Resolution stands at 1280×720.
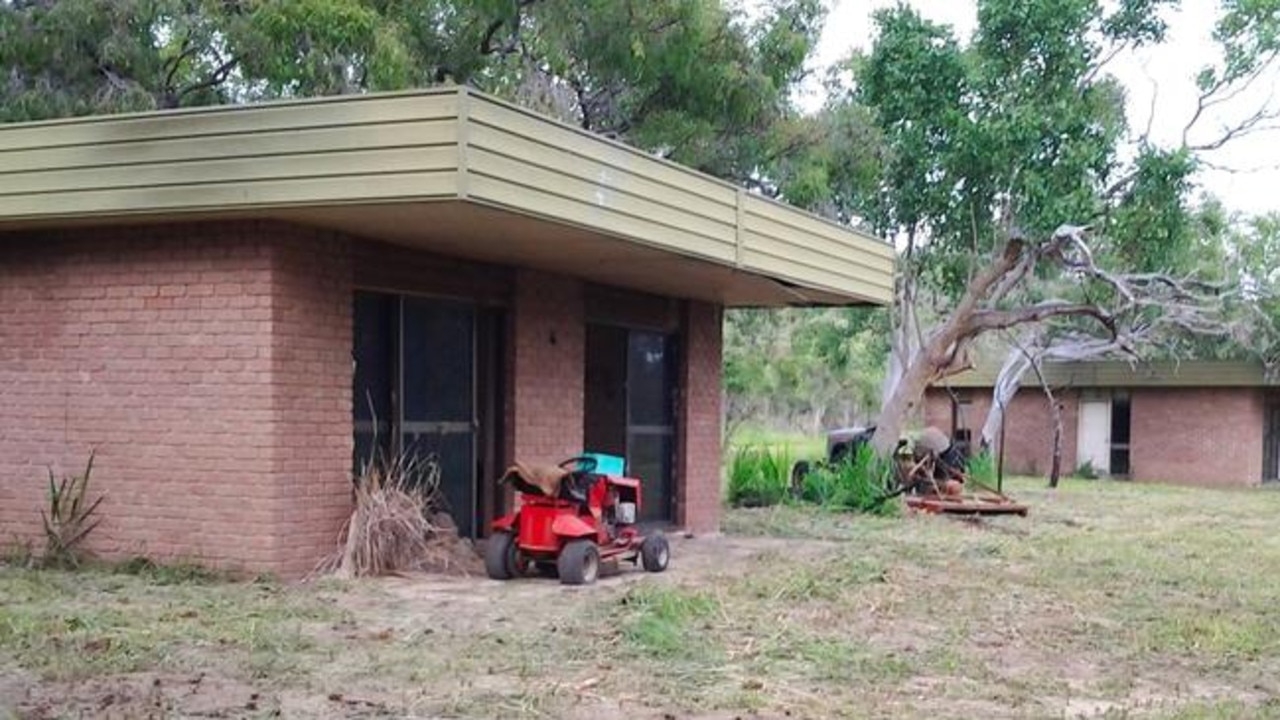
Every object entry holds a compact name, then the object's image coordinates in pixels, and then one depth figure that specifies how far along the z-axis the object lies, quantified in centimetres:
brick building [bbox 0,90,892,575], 838
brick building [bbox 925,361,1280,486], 3005
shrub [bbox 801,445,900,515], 1762
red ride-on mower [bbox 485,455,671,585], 973
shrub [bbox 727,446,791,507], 1880
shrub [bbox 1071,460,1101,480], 3122
